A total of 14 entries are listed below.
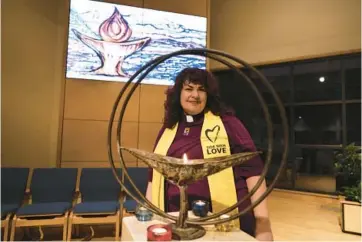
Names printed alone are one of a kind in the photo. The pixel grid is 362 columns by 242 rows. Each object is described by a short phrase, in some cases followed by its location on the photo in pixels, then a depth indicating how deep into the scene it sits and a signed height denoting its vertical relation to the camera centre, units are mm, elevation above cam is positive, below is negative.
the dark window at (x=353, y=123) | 4797 +383
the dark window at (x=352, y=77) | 4824 +1190
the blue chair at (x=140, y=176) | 3576 -480
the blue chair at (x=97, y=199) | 3115 -772
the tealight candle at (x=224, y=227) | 843 -258
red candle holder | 721 -244
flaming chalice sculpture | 728 -72
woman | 981 -17
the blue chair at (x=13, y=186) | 3197 -600
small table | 786 -271
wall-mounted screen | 3887 +1454
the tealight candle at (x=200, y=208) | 884 -215
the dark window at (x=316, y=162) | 5270 -341
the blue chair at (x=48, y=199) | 2953 -757
